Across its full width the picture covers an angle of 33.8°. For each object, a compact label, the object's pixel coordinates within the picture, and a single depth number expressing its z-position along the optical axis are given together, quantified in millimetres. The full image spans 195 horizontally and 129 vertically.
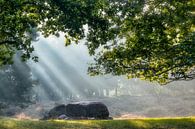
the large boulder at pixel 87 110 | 34375
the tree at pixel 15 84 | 50938
